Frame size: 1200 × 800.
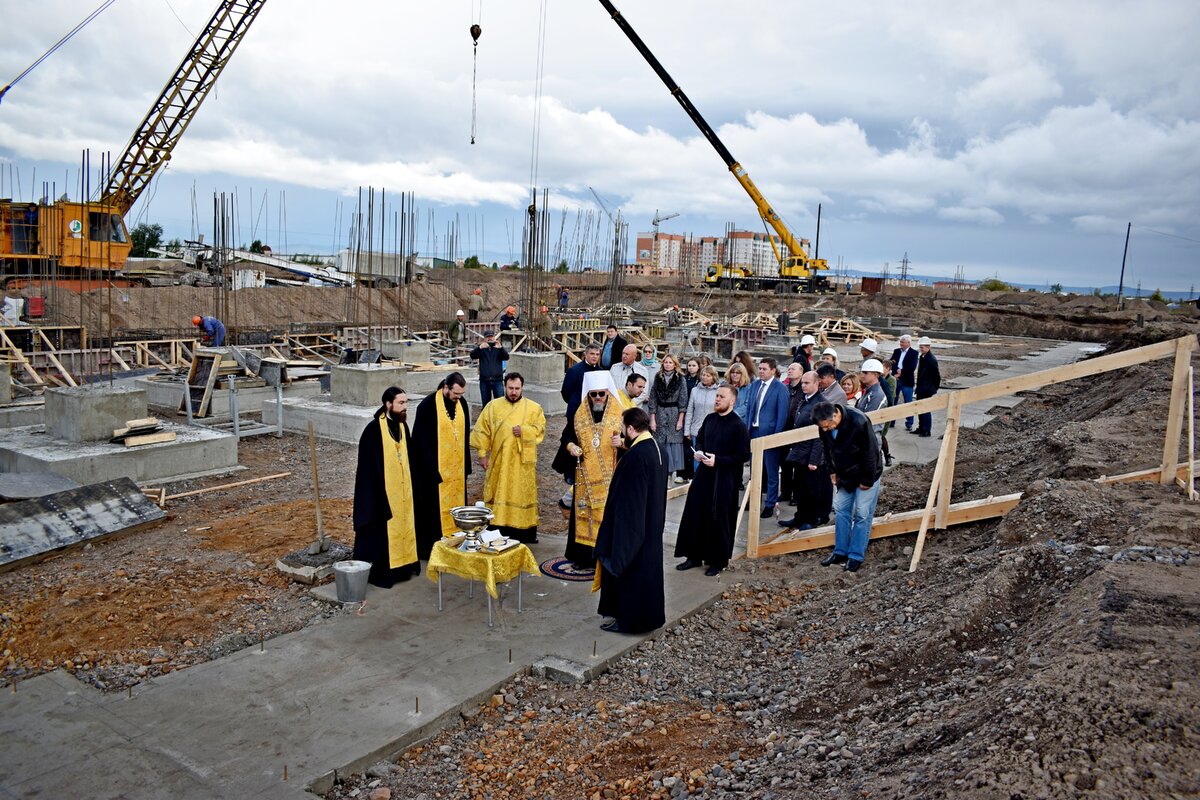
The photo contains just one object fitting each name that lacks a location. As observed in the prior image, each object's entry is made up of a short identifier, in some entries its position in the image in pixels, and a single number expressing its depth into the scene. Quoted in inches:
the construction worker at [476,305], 1273.6
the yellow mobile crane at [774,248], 1092.5
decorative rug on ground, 260.8
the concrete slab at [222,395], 535.5
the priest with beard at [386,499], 245.4
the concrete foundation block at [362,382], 482.0
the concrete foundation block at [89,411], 362.9
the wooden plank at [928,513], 243.9
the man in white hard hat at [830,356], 379.2
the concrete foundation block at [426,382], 584.6
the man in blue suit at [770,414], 331.3
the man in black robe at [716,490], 267.0
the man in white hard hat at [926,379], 485.7
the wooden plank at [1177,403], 245.0
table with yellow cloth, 215.8
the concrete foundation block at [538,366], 604.7
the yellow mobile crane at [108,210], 908.0
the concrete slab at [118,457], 341.1
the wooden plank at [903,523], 267.3
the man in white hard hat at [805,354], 405.5
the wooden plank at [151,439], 363.9
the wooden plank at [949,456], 255.0
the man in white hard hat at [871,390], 334.3
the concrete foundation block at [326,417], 462.6
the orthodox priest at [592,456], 260.7
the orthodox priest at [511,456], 281.6
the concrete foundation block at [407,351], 669.9
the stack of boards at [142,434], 366.3
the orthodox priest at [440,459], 272.8
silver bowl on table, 224.5
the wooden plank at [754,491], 278.2
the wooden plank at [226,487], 352.3
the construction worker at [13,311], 695.1
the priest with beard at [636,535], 213.5
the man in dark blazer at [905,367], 498.1
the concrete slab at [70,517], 270.1
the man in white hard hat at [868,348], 398.0
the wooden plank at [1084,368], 243.4
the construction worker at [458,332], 829.2
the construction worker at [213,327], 615.5
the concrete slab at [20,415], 463.5
